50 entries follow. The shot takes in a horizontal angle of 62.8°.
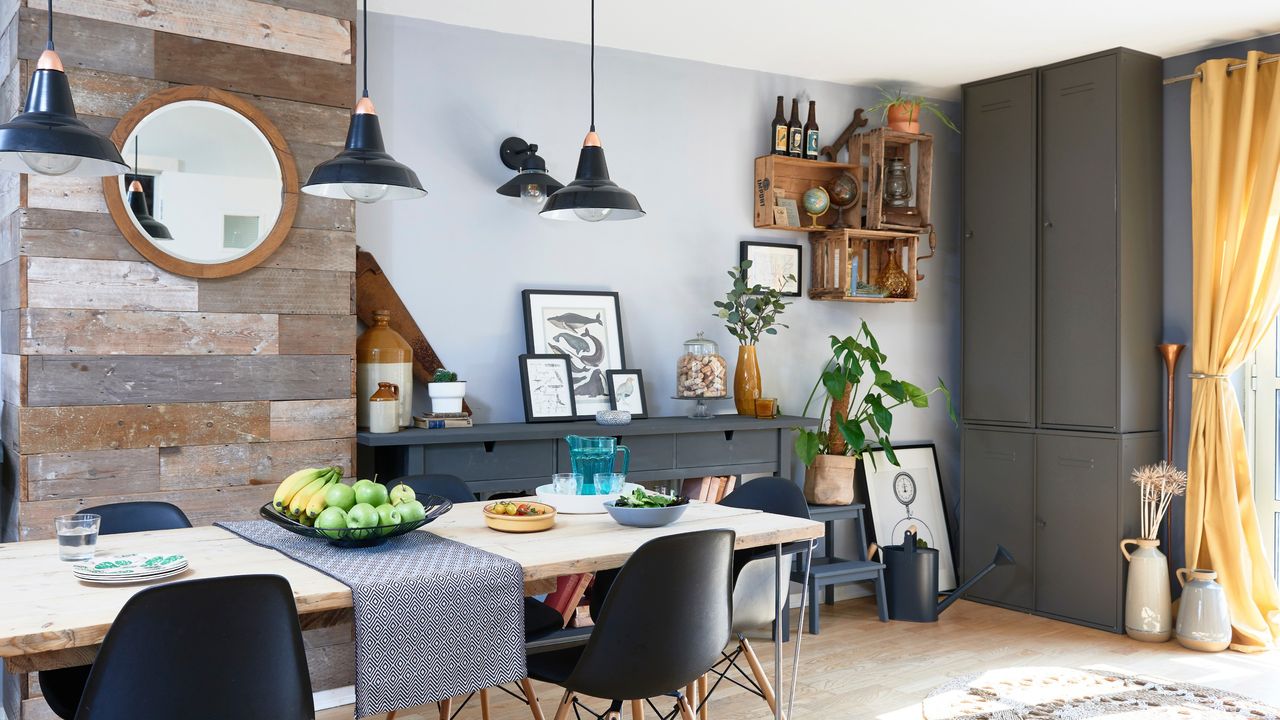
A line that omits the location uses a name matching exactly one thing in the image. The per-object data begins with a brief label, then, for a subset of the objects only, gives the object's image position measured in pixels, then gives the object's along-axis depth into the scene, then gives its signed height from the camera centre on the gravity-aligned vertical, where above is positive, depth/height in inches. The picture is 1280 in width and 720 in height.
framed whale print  170.7 +2.8
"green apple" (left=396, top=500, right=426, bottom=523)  91.3 -14.1
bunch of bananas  91.6 -12.8
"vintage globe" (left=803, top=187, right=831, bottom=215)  195.5 +28.3
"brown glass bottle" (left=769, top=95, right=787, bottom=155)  192.9 +40.3
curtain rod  169.6 +47.8
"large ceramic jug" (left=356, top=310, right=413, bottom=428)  148.8 -2.2
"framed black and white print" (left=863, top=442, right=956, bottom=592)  204.5 -28.9
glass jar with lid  177.5 -3.3
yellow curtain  171.5 +9.3
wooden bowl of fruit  100.0 -15.9
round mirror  128.6 +21.0
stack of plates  78.3 -16.8
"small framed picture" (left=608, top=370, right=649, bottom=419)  174.6 -6.8
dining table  68.7 -17.6
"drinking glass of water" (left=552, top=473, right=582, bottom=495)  114.6 -14.4
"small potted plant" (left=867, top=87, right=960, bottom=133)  199.5 +46.1
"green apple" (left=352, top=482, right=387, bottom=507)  92.0 -12.7
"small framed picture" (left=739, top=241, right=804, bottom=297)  194.9 +16.7
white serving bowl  111.9 -16.3
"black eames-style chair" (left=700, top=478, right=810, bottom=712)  116.2 -24.9
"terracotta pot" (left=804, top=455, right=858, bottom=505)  190.4 -22.8
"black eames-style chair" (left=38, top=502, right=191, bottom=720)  106.2 -17.3
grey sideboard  145.4 -14.9
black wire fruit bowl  89.1 -15.6
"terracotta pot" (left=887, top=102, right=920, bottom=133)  199.9 +45.2
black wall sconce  162.7 +27.3
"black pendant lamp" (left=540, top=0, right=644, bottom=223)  113.5 +16.9
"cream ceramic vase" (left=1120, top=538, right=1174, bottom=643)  175.9 -40.9
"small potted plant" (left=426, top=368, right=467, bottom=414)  152.6 -6.0
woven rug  139.6 -47.9
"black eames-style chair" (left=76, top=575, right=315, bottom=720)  68.0 -20.5
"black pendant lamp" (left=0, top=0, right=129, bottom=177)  81.9 +16.9
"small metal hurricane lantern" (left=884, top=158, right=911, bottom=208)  203.2 +32.7
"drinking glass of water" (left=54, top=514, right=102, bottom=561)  86.0 -15.6
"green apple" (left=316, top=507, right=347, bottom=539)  88.5 -14.5
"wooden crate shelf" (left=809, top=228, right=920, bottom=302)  196.1 +18.6
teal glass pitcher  113.9 -11.4
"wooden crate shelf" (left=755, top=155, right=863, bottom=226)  193.2 +33.2
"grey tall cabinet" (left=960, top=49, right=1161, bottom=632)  183.6 +5.7
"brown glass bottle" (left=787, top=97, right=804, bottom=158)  193.9 +40.2
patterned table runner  78.6 -21.0
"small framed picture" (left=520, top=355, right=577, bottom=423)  165.0 -5.8
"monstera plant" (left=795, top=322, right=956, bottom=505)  189.3 -13.7
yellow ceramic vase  183.9 -5.1
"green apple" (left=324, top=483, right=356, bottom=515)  90.8 -12.8
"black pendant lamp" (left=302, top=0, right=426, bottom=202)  96.4 +16.6
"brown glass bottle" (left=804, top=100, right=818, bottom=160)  196.2 +40.1
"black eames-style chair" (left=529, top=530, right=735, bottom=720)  88.4 -23.5
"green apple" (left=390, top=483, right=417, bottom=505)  94.6 -13.1
